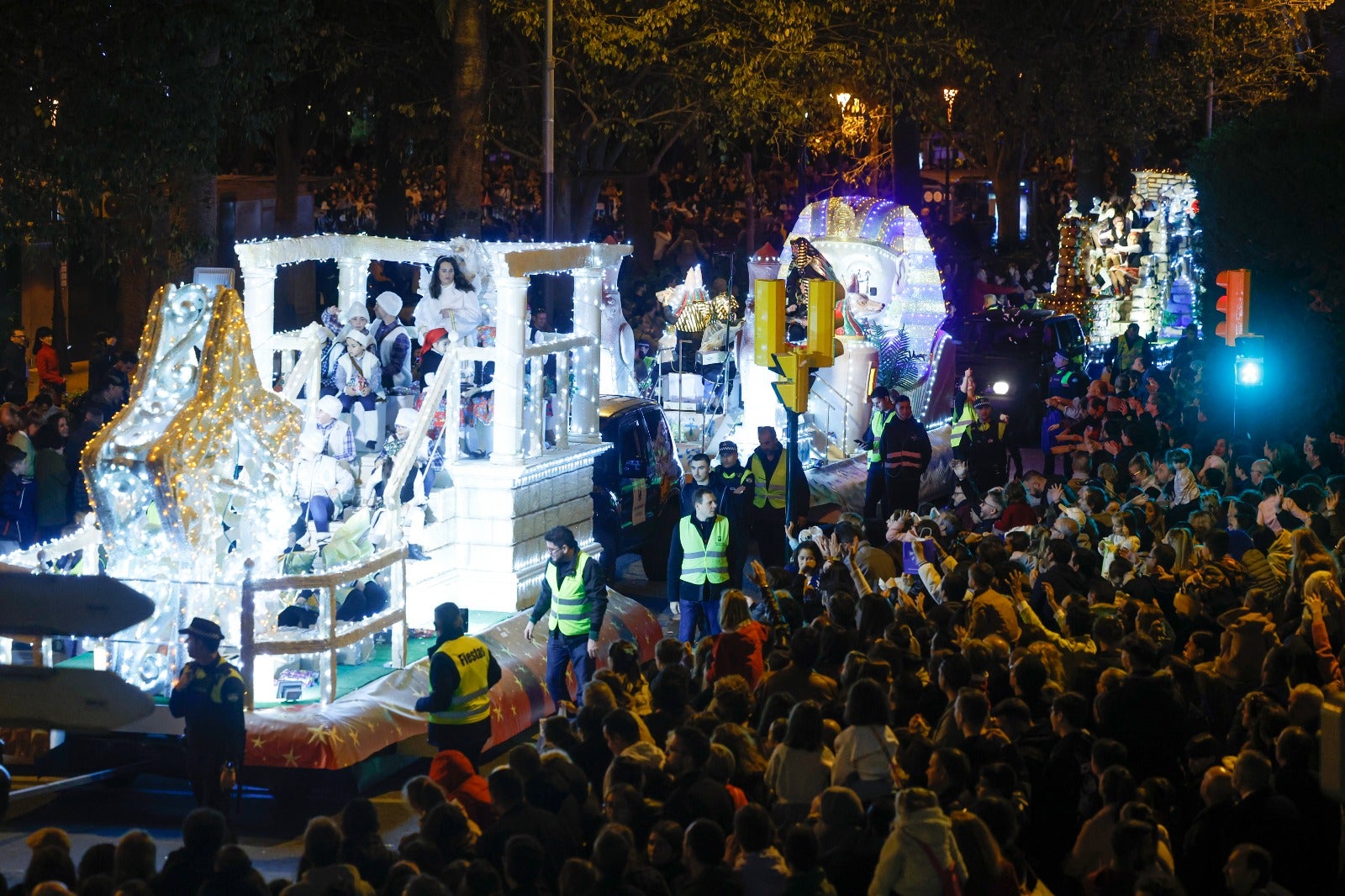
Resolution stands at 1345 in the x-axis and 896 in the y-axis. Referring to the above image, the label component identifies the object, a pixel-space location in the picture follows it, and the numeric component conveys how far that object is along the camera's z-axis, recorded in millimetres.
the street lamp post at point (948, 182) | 45094
